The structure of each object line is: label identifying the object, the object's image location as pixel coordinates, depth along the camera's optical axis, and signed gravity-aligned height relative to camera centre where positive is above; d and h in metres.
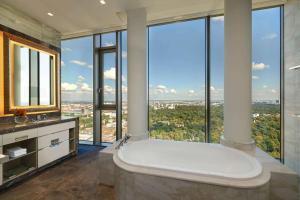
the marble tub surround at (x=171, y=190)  1.24 -0.78
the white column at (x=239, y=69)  2.03 +0.39
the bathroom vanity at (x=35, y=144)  2.06 -0.72
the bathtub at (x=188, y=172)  1.27 -0.72
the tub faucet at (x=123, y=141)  2.21 -0.63
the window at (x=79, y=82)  3.74 +0.42
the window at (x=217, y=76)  2.82 +0.42
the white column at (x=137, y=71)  2.58 +0.47
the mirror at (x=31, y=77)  2.52 +0.41
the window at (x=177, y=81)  2.96 +0.36
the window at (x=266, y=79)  2.59 +0.33
